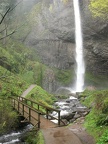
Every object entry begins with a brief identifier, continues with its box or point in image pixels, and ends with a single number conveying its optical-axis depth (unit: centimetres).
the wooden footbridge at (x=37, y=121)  1059
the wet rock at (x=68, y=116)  1376
